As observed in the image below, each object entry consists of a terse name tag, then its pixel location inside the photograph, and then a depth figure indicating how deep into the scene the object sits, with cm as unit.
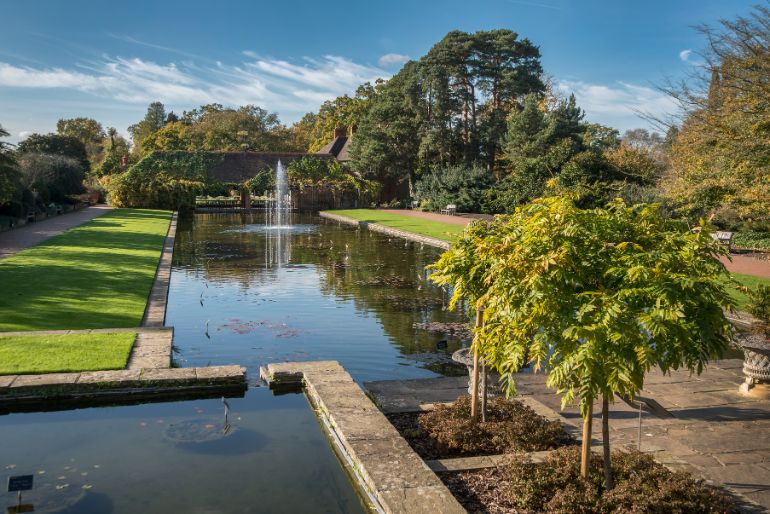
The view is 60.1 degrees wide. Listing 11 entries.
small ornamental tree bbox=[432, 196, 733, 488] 459
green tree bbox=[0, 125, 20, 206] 2625
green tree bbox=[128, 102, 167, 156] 11241
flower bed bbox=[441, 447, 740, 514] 514
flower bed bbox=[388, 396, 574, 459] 662
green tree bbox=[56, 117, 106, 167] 11162
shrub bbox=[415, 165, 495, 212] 4612
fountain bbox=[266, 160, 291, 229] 4856
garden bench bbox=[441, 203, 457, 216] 4461
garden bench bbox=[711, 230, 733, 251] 2395
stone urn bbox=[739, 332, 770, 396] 840
